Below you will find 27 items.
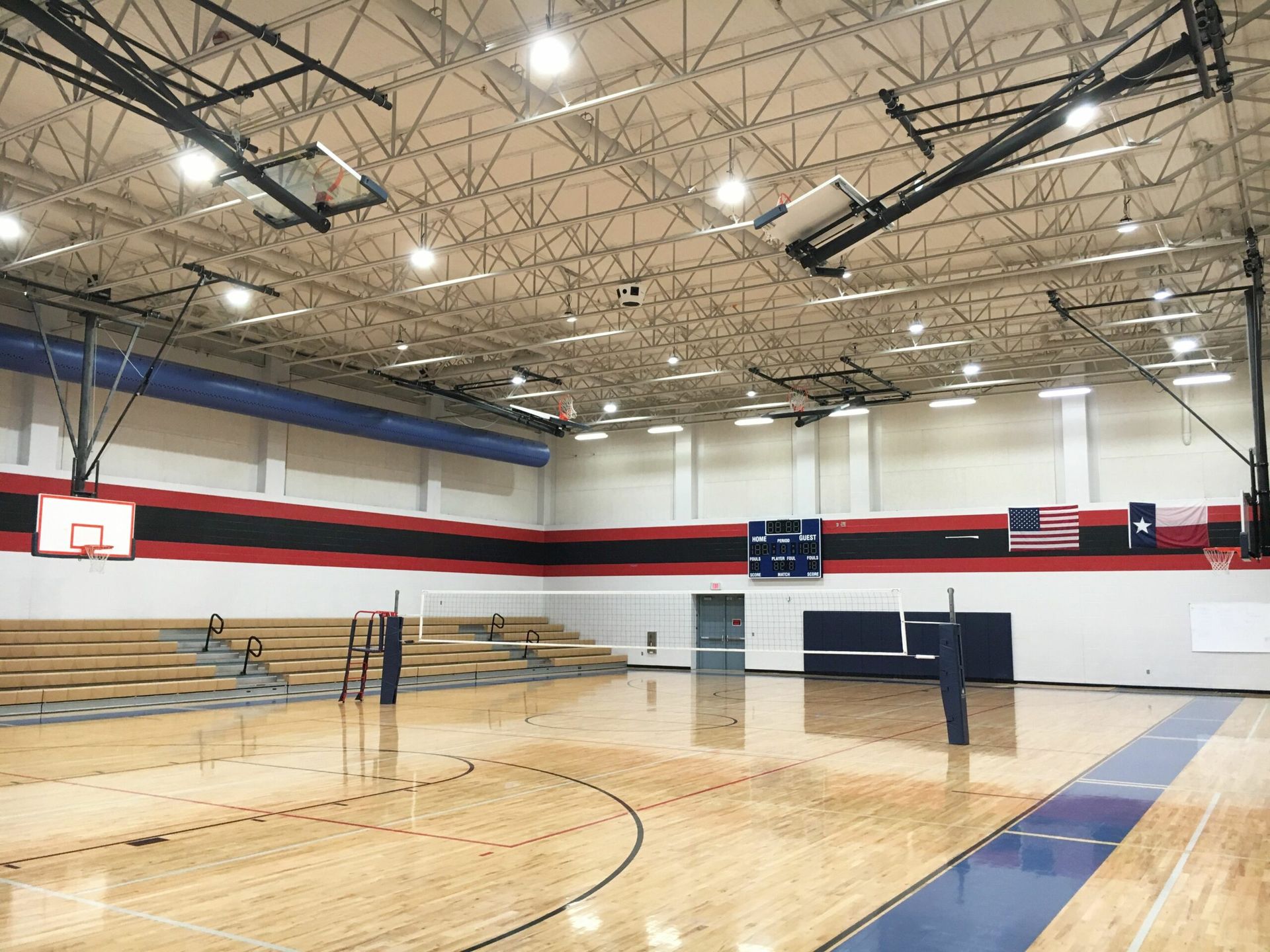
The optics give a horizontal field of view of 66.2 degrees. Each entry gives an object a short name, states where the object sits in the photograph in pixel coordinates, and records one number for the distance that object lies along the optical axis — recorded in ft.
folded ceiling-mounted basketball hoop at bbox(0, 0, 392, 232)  23.99
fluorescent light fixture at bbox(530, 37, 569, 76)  31.68
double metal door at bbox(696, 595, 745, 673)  93.76
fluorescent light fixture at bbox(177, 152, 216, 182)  37.40
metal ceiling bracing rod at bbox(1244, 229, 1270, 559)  44.75
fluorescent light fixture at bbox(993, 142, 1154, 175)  38.88
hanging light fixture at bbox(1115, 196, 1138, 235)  47.16
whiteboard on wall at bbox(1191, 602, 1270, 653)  72.59
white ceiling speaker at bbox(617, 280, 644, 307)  54.65
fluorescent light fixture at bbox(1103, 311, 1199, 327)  59.62
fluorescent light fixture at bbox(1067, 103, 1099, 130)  25.91
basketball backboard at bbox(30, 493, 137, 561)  53.31
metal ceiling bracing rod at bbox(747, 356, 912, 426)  75.77
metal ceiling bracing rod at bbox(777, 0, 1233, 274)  23.91
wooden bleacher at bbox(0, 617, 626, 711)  53.06
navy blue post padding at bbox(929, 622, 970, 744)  42.01
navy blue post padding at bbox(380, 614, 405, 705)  56.90
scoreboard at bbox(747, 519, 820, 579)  90.07
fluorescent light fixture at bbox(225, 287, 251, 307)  56.49
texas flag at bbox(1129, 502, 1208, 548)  73.51
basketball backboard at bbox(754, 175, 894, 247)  27.84
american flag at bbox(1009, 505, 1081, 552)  79.57
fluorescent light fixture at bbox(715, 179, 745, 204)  42.04
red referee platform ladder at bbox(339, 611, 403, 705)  56.90
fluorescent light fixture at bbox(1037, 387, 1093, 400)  69.67
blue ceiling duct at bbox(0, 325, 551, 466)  59.26
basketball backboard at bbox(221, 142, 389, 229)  29.17
